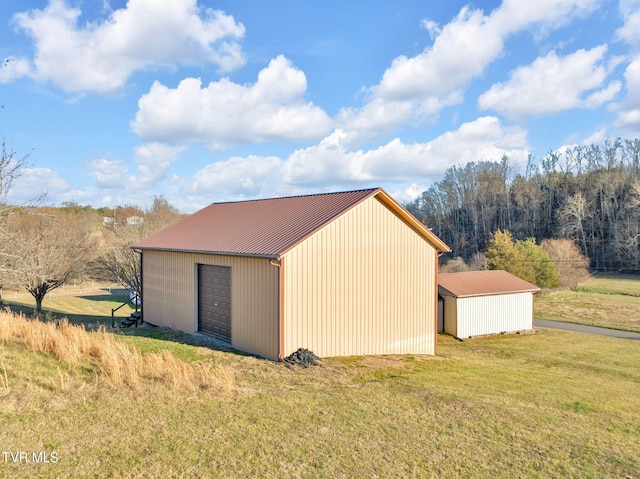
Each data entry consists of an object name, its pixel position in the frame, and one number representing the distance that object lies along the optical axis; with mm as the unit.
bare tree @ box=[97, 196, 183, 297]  31953
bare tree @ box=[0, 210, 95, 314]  25375
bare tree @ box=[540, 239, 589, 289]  39719
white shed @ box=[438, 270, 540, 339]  22000
